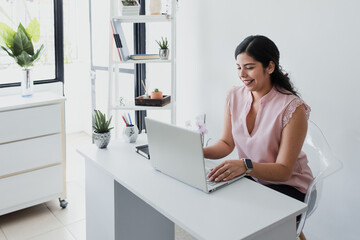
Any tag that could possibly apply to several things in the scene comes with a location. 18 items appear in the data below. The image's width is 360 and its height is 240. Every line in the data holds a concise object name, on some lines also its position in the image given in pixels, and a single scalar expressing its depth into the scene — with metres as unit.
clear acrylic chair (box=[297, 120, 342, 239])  1.88
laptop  1.52
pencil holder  2.19
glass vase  3.12
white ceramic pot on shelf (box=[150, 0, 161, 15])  3.09
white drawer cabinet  2.84
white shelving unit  3.05
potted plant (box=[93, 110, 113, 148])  2.08
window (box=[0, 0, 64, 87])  3.44
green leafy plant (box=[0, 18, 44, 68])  3.09
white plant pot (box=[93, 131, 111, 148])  2.08
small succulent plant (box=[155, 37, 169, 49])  3.10
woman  1.83
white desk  1.34
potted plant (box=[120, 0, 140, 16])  3.05
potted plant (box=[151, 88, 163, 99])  3.14
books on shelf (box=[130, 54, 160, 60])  3.18
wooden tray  3.12
